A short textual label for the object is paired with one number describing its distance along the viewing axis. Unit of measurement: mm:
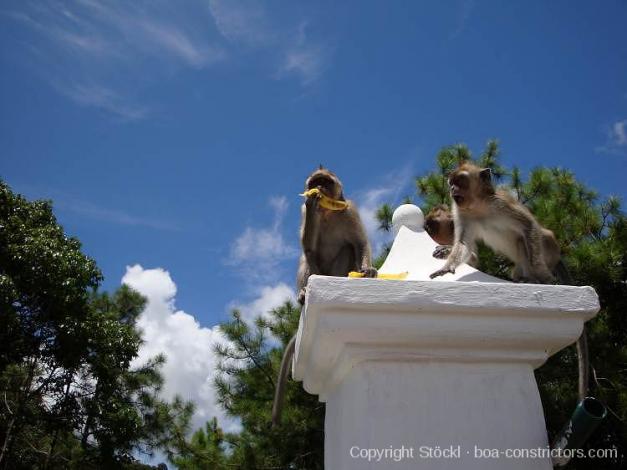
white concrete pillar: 2143
